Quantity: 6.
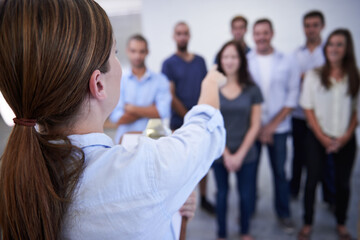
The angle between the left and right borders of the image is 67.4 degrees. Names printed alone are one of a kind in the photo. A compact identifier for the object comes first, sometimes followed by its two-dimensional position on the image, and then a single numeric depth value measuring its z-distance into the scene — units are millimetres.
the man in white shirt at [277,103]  2209
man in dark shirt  1763
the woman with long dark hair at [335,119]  2004
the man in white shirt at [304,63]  2549
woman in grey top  1771
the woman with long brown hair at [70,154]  479
